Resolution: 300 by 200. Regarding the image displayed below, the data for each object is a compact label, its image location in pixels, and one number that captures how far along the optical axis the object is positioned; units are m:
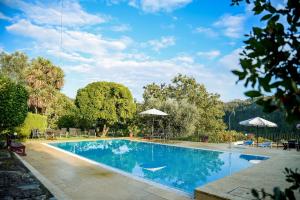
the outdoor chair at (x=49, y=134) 21.01
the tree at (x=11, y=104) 15.19
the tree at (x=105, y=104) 24.80
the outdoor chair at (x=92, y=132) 25.98
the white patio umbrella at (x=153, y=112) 20.12
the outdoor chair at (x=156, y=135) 22.78
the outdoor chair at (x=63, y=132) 22.25
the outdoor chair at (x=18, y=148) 12.19
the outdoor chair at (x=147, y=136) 22.81
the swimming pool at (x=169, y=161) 10.96
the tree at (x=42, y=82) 23.70
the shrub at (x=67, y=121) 28.03
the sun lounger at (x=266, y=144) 17.31
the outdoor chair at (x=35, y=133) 20.77
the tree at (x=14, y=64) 33.94
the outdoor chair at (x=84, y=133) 26.39
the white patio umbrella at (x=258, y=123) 16.52
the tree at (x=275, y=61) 1.00
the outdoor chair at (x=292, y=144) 15.01
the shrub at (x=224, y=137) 20.19
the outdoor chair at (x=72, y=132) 23.58
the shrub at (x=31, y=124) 19.14
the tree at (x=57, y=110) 26.10
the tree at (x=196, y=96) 30.03
